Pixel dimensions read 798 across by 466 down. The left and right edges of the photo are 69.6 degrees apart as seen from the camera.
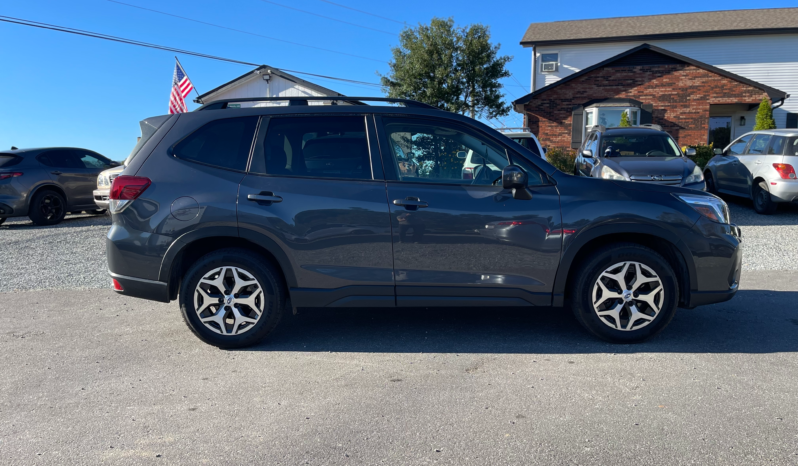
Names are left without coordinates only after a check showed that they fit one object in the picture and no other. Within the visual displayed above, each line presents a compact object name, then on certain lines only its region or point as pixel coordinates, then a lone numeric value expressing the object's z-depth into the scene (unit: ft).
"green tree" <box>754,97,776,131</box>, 71.26
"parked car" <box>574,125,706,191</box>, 33.35
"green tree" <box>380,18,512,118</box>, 96.94
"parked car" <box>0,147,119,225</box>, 40.22
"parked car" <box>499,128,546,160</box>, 38.13
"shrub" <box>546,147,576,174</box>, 64.75
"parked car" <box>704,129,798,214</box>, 36.29
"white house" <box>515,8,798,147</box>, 77.10
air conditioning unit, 100.94
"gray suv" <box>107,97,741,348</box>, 13.99
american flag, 62.59
